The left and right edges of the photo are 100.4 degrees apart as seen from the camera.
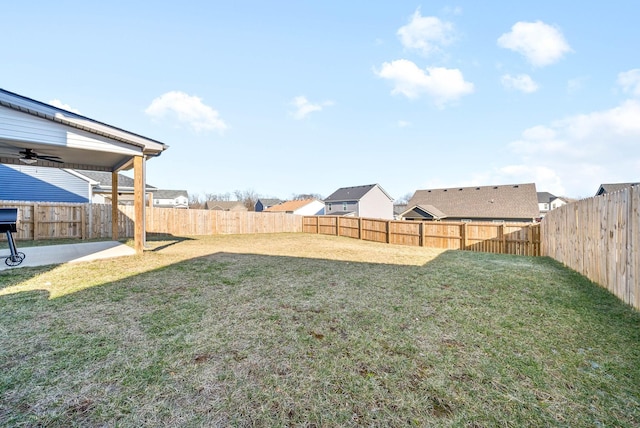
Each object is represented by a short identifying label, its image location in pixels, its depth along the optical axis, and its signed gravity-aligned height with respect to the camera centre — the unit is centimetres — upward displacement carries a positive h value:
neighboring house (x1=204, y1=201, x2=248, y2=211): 5588 +186
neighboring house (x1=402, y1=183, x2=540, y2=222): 2444 +66
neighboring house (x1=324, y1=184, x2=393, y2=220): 3378 +141
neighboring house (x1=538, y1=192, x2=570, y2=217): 4659 +198
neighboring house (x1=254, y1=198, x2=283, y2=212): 5462 +212
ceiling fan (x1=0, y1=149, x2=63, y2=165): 728 +174
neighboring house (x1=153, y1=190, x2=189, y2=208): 4528 +289
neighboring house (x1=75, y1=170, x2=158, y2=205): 1659 +188
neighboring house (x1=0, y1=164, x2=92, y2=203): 1320 +160
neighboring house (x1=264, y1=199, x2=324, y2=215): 4144 +95
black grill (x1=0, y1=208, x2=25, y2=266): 552 -19
